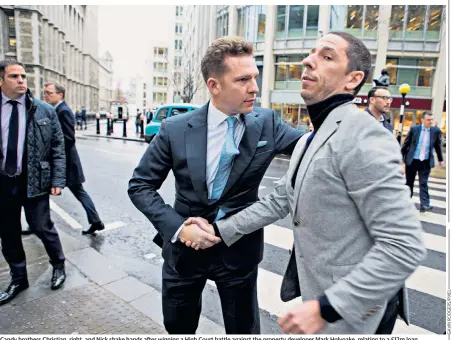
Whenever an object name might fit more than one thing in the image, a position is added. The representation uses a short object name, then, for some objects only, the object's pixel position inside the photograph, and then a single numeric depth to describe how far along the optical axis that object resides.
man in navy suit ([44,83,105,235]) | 4.91
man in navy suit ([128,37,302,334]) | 1.86
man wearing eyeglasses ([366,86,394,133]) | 4.74
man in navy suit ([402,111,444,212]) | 7.10
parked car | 16.42
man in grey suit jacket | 1.18
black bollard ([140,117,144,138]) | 22.51
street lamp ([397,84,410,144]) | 13.75
